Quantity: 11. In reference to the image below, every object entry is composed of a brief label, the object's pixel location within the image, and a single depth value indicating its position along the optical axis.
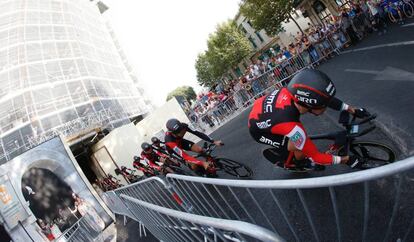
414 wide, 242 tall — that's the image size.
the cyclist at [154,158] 8.61
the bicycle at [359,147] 4.13
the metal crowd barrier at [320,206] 2.37
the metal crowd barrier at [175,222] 2.02
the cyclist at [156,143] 9.08
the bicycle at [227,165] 6.92
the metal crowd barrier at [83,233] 9.95
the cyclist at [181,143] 6.82
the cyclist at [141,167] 11.19
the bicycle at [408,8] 12.22
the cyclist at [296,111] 3.59
